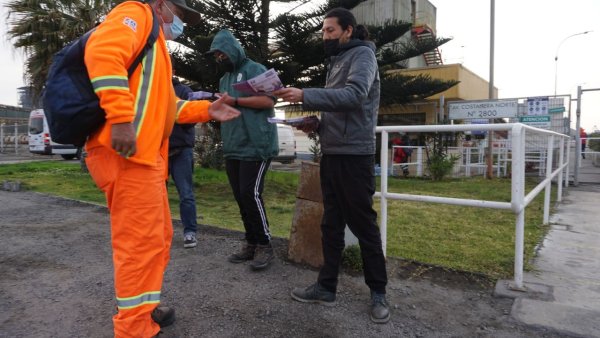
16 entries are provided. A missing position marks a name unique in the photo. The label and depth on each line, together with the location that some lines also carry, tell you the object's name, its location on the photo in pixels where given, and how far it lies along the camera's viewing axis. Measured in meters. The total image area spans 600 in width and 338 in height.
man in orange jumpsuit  1.82
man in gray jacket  2.52
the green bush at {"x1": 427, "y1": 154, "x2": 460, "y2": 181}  11.41
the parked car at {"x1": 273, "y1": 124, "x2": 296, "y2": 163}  18.59
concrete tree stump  3.36
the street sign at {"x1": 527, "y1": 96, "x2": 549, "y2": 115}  11.01
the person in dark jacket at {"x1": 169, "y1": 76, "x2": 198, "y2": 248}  4.04
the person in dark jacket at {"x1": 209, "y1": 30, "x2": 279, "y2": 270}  3.33
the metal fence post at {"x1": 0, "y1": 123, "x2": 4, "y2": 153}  23.20
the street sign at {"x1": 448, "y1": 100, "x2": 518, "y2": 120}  11.52
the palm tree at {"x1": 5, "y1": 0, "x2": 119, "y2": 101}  11.61
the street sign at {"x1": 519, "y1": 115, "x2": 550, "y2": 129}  10.94
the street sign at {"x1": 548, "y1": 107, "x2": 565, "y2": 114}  10.75
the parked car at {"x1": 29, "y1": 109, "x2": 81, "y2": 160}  19.98
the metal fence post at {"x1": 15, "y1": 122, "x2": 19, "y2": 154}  22.35
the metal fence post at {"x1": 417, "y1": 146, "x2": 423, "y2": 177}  12.63
